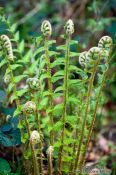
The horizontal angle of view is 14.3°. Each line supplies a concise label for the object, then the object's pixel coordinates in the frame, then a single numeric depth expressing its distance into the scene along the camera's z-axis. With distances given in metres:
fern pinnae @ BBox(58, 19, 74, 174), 1.34
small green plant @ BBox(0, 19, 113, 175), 1.34
